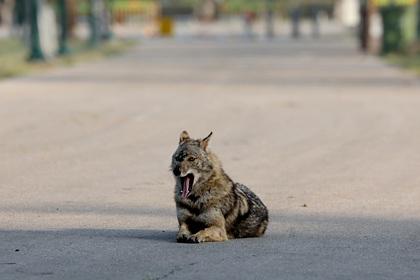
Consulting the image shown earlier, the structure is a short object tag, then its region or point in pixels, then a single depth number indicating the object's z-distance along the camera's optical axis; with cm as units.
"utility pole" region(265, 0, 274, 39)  8644
